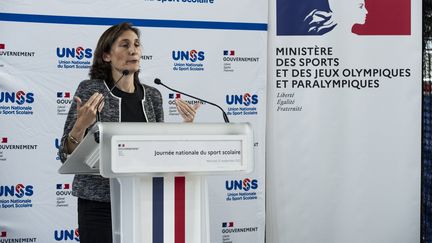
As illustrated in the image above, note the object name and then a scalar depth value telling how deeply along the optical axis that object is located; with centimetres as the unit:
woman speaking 285
